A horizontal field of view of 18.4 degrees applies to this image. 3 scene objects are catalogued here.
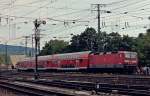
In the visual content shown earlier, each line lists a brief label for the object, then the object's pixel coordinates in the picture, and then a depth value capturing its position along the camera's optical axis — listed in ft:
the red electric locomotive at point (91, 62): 197.77
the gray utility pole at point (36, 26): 164.41
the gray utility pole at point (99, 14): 211.02
